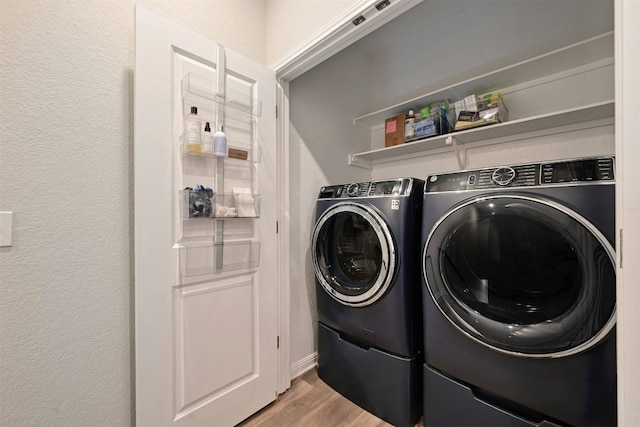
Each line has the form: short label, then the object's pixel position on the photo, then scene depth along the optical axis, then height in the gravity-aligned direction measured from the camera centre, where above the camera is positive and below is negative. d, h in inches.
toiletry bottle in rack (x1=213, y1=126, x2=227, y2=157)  48.5 +13.4
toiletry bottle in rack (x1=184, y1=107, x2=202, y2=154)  46.0 +14.9
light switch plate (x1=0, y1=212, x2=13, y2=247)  34.9 -2.1
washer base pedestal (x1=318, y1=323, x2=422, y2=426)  52.5 -38.2
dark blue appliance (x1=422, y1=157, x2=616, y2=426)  34.3 -13.6
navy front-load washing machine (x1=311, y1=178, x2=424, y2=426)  52.5 -18.7
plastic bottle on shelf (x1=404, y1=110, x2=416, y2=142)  77.8 +26.6
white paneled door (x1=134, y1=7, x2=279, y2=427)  43.1 -4.3
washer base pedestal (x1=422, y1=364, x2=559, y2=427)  41.8 -34.9
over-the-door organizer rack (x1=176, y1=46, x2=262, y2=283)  47.0 +5.4
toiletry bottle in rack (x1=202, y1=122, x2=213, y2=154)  47.8 +13.8
